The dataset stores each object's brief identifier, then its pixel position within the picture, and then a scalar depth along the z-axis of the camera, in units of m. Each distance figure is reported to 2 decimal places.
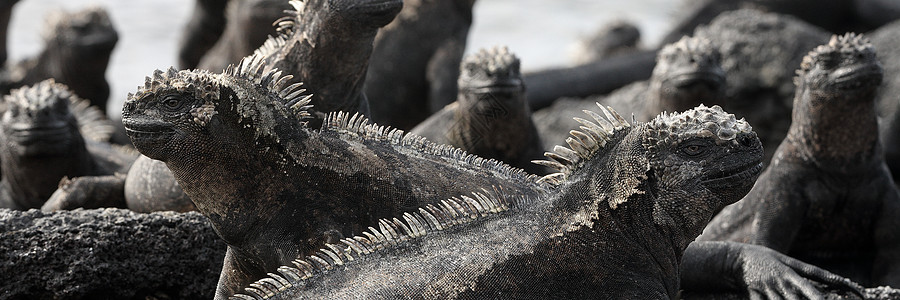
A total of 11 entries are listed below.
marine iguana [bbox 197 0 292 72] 17.94
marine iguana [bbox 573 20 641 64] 24.95
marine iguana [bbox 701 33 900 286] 10.77
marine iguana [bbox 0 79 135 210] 12.87
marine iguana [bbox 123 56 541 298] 7.44
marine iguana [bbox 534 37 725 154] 12.64
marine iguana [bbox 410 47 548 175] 12.51
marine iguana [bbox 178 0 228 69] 23.25
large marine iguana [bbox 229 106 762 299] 6.95
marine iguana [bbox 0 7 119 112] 19.44
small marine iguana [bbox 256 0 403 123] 9.12
